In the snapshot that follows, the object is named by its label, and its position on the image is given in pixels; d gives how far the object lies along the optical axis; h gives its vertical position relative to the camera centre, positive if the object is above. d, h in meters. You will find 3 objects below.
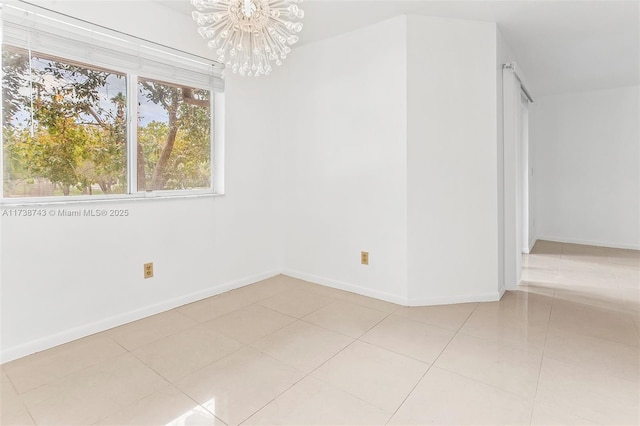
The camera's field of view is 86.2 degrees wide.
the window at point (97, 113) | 1.97 +0.69
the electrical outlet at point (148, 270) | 2.51 -0.42
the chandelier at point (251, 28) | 1.53 +0.87
